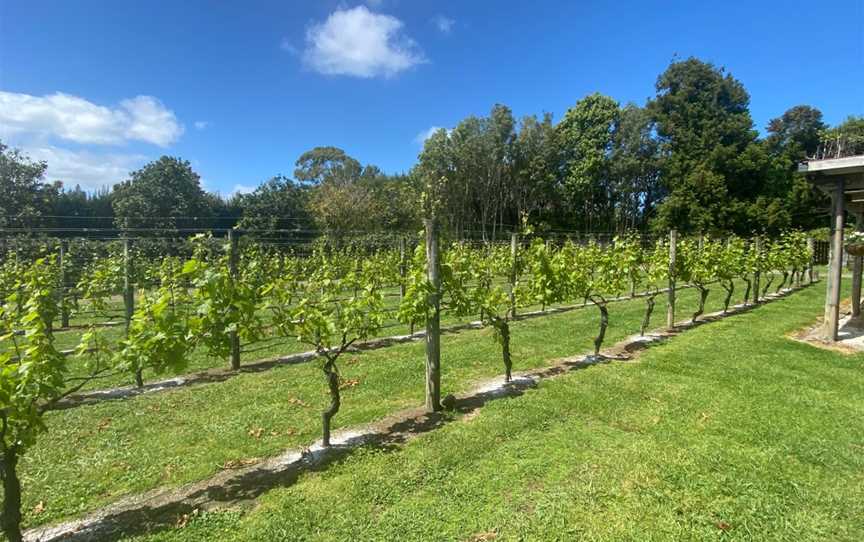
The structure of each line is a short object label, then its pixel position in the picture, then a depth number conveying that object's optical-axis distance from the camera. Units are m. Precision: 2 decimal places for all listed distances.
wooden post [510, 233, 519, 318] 9.59
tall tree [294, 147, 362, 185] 41.97
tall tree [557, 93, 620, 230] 29.19
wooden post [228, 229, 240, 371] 5.80
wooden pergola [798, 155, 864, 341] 6.51
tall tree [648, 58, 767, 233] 26.59
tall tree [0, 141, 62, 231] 19.41
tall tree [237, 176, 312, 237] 27.08
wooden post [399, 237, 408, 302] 9.74
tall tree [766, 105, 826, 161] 32.44
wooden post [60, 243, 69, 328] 8.41
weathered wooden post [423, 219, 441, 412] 4.11
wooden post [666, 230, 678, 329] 8.24
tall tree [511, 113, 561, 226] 28.75
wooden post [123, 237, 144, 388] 6.39
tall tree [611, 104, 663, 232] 28.98
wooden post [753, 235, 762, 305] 11.16
